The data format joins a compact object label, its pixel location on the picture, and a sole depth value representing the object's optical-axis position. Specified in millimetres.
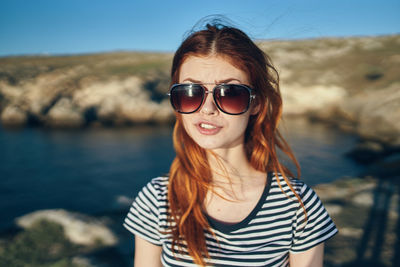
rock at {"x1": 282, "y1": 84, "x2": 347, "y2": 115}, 22438
